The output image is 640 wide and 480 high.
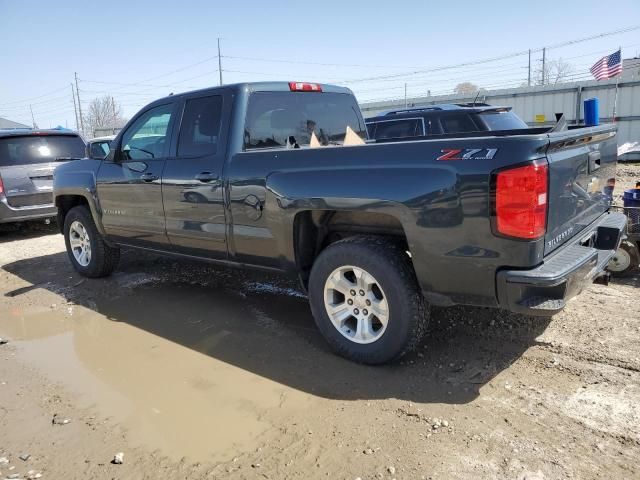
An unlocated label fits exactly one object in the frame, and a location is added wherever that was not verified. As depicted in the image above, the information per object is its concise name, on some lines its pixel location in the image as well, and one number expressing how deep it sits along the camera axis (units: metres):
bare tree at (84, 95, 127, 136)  80.31
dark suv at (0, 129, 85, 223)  8.76
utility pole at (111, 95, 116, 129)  77.16
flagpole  17.70
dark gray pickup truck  2.93
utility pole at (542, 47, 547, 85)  33.73
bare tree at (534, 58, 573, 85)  32.97
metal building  17.78
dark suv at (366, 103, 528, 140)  8.09
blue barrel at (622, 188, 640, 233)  4.87
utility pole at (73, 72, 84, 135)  54.65
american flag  17.97
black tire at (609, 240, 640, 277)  4.93
